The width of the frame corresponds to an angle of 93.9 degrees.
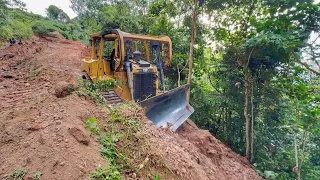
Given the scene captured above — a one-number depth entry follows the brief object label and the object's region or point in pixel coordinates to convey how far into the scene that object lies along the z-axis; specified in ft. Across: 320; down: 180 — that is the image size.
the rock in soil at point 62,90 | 8.93
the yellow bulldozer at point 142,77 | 10.35
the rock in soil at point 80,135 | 5.59
